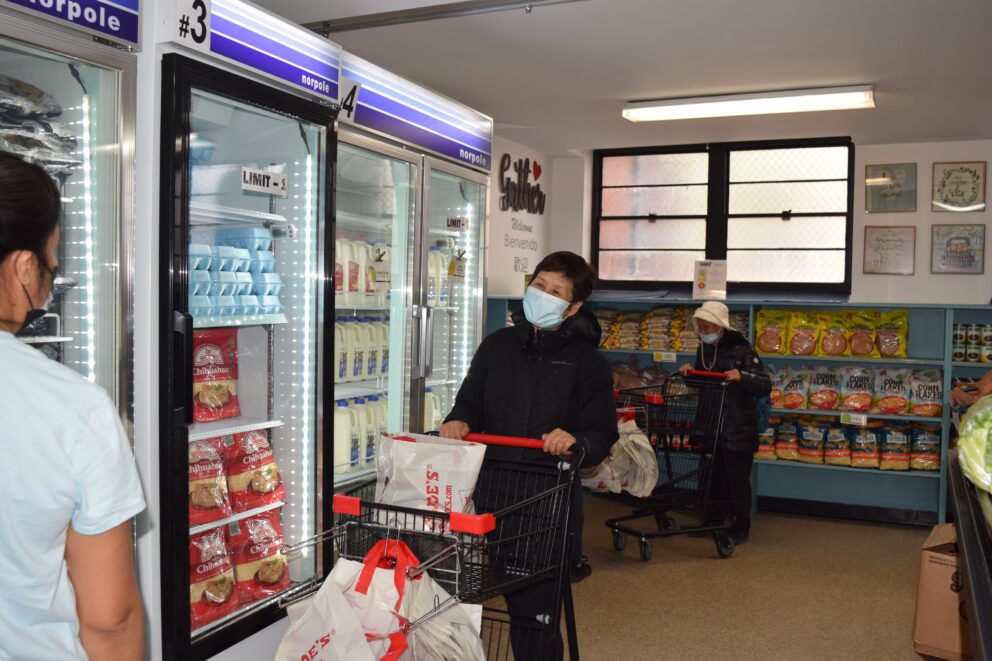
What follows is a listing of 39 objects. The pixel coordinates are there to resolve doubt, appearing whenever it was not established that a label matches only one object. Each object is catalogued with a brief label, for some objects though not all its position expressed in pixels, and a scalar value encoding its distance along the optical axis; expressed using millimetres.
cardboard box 3592
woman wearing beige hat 5918
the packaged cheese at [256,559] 3518
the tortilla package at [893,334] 6750
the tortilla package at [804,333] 6957
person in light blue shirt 1210
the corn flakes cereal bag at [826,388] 6918
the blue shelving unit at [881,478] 6648
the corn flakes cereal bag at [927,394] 6621
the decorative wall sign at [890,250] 7883
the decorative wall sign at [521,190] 7961
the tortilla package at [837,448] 6812
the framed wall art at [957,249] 7684
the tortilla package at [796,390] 6984
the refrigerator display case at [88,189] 2617
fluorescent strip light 6051
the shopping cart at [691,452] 5742
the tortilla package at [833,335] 6883
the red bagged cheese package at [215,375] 3402
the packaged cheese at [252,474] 3494
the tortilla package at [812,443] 6883
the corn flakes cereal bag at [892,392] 6707
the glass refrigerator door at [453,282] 5137
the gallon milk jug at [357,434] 4430
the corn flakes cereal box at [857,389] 6832
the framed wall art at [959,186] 7684
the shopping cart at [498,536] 2203
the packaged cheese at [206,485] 3279
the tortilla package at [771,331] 7051
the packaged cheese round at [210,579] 3262
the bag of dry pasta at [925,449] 6605
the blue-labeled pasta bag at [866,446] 6742
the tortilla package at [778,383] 7035
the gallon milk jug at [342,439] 4359
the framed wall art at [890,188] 7875
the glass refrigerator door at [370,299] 4363
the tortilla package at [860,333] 6801
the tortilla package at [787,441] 6954
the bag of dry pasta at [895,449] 6672
